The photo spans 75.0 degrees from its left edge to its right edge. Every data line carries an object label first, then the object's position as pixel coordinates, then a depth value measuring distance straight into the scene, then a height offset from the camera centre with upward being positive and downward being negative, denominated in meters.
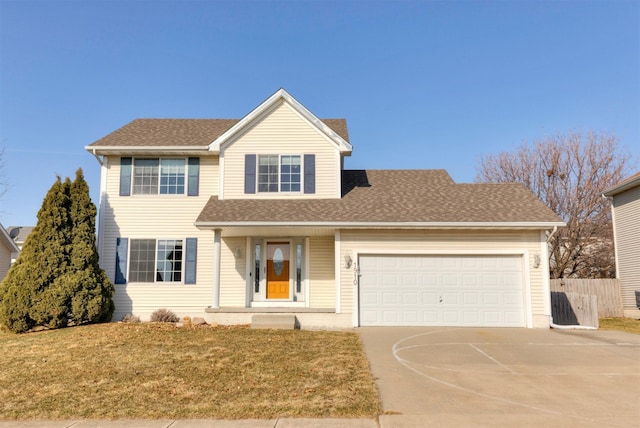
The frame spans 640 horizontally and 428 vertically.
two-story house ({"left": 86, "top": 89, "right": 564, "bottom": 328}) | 12.27 +0.80
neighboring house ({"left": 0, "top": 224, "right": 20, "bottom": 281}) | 20.39 +0.54
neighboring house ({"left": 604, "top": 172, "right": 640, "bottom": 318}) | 17.00 +0.85
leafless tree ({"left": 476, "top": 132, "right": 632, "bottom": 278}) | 23.34 +3.34
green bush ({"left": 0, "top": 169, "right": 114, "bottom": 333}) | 11.74 -0.37
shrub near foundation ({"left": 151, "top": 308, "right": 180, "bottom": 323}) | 13.09 -1.78
